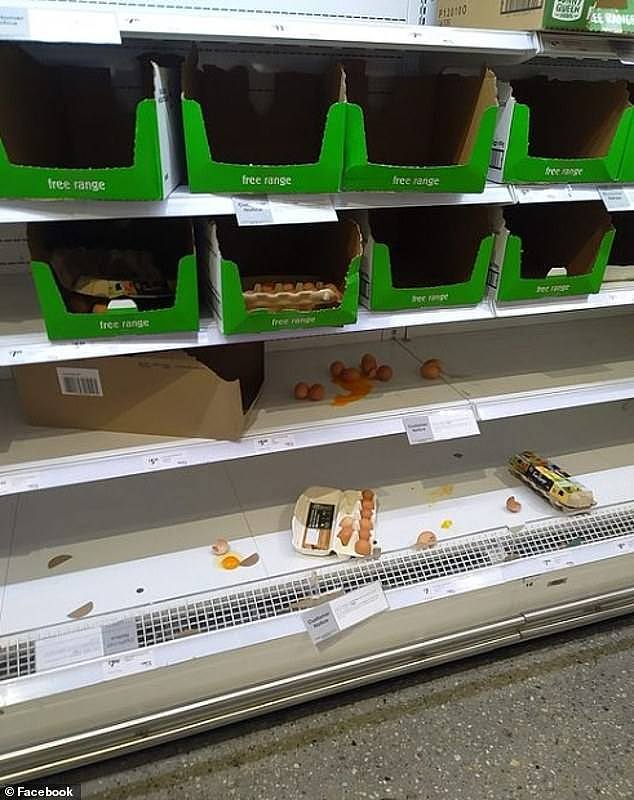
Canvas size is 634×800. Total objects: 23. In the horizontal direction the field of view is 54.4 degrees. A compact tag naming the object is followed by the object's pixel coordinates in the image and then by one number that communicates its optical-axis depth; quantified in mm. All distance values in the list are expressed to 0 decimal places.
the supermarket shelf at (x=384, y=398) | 1250
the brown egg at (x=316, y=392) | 1474
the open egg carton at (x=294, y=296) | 1140
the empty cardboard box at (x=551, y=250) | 1290
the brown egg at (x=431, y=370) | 1602
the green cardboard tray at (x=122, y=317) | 1029
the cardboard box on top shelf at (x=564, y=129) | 1180
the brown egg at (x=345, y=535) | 1471
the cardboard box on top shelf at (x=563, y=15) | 1053
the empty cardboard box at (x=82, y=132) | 938
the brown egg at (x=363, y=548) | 1442
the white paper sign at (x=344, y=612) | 1330
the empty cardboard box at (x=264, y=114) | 1376
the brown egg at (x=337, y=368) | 1595
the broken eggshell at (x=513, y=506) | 1617
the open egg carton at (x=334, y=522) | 1454
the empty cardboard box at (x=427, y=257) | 1221
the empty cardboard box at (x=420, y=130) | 1094
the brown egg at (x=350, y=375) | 1557
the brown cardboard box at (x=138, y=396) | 1252
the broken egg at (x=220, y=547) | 1445
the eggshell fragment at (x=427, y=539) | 1491
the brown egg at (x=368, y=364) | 1613
